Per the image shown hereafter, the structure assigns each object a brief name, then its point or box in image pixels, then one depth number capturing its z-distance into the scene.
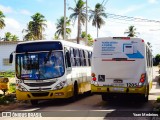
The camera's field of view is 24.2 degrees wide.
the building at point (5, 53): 56.72
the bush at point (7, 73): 51.38
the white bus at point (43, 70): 15.89
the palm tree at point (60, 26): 89.44
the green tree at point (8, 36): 108.72
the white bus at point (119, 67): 14.97
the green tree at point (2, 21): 80.72
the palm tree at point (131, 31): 120.69
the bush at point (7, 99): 17.73
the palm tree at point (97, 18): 81.81
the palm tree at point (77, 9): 69.58
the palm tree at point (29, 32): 85.93
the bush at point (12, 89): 23.77
